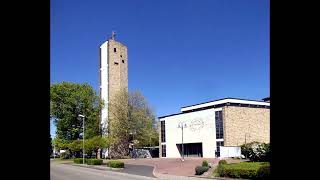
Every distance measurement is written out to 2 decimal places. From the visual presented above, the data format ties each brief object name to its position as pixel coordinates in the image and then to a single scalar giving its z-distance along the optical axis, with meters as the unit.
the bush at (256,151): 24.61
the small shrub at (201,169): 23.69
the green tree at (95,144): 47.27
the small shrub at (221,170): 21.22
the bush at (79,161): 43.28
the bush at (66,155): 62.13
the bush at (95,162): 38.64
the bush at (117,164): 32.38
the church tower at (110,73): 59.88
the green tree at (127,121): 56.09
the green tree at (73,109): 55.15
